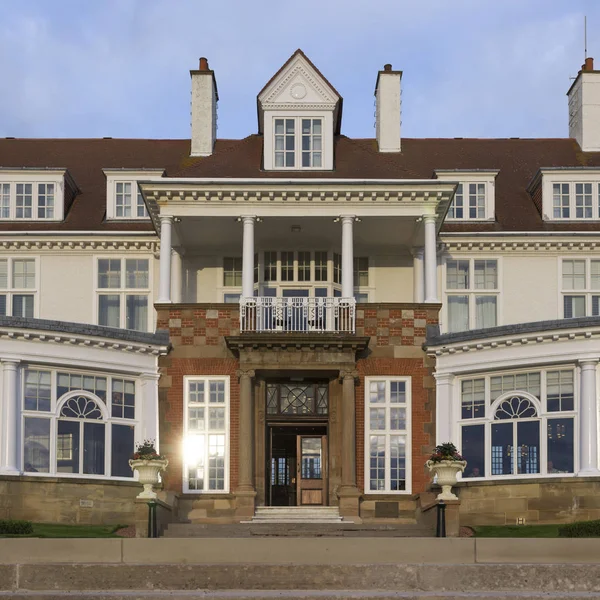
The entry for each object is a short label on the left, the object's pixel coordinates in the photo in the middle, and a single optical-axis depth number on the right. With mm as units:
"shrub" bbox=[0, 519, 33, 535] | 30203
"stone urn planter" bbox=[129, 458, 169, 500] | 32844
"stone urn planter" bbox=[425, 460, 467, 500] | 32438
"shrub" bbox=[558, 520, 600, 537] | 29703
